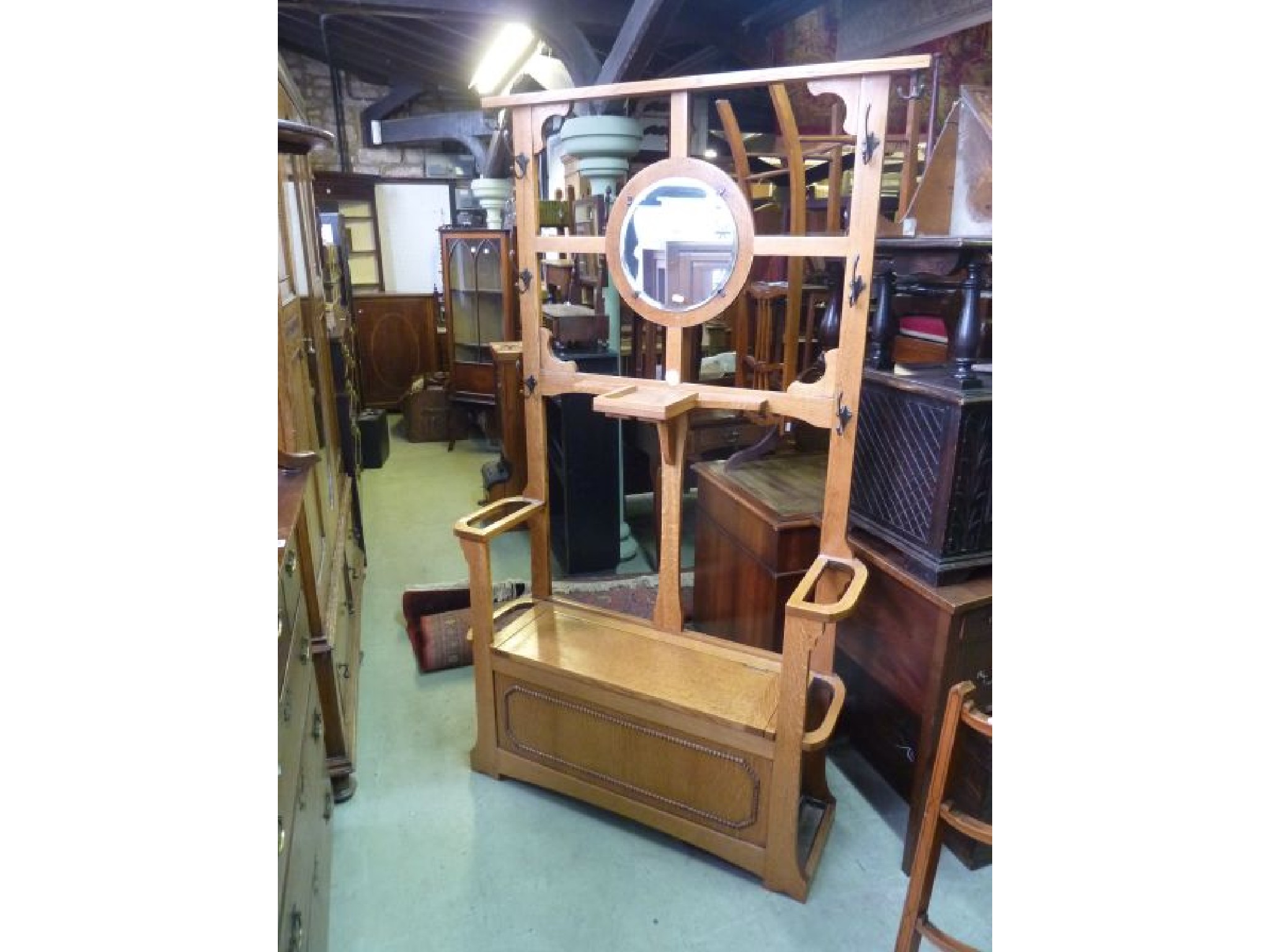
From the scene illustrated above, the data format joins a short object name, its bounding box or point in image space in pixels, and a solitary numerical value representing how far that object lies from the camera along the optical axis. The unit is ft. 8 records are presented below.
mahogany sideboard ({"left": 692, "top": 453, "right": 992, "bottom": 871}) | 5.31
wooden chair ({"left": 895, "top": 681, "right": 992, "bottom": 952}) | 4.00
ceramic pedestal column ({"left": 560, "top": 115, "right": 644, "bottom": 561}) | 11.07
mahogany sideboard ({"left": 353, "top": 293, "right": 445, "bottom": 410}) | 20.79
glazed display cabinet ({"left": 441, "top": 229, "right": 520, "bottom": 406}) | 16.43
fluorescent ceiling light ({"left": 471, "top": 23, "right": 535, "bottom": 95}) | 13.64
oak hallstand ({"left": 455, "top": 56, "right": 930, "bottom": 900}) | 5.08
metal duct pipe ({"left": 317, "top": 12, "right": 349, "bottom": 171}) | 20.62
